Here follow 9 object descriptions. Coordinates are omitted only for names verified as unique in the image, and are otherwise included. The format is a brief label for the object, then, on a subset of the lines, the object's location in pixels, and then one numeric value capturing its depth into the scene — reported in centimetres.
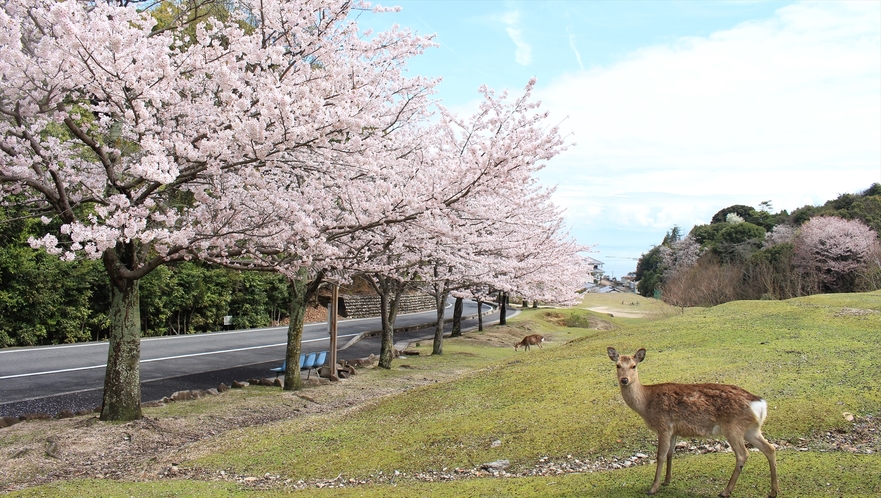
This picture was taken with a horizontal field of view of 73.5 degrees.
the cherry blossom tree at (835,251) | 3909
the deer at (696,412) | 522
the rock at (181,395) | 1326
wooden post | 1702
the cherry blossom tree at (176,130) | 766
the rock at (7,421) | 1030
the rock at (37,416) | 1076
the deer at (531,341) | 2316
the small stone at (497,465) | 706
